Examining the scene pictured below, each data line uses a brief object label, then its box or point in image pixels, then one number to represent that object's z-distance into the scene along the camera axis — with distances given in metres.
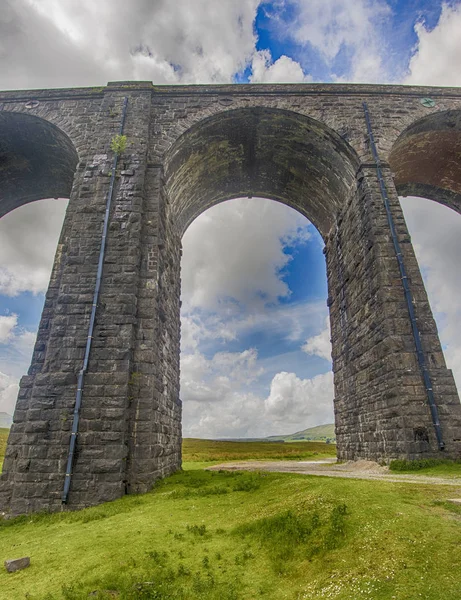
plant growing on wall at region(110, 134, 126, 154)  12.21
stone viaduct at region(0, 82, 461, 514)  8.84
